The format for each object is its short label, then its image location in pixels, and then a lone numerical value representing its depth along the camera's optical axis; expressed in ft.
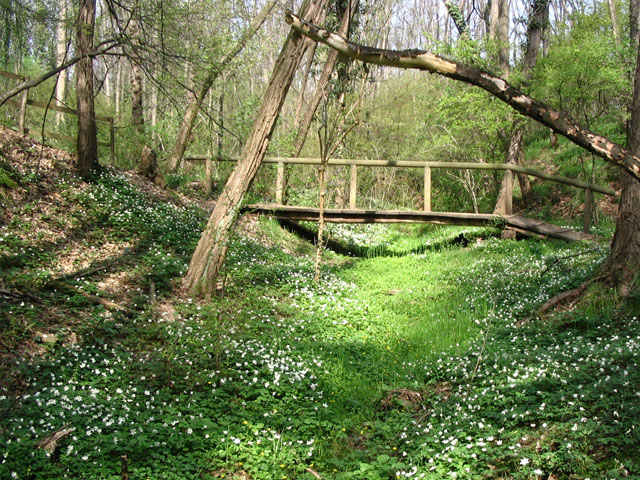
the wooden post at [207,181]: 51.84
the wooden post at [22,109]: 39.45
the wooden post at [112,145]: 48.40
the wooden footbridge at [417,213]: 44.91
